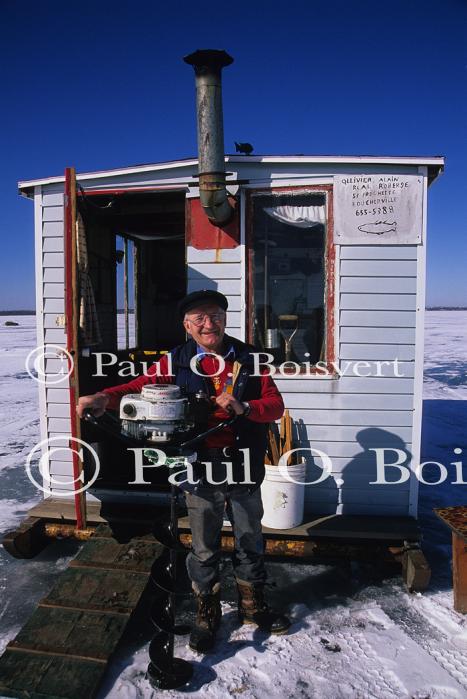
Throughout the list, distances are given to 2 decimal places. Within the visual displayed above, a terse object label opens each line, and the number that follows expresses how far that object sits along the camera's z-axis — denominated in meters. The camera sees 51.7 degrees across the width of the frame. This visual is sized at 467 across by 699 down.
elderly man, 2.89
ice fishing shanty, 4.18
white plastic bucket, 4.01
